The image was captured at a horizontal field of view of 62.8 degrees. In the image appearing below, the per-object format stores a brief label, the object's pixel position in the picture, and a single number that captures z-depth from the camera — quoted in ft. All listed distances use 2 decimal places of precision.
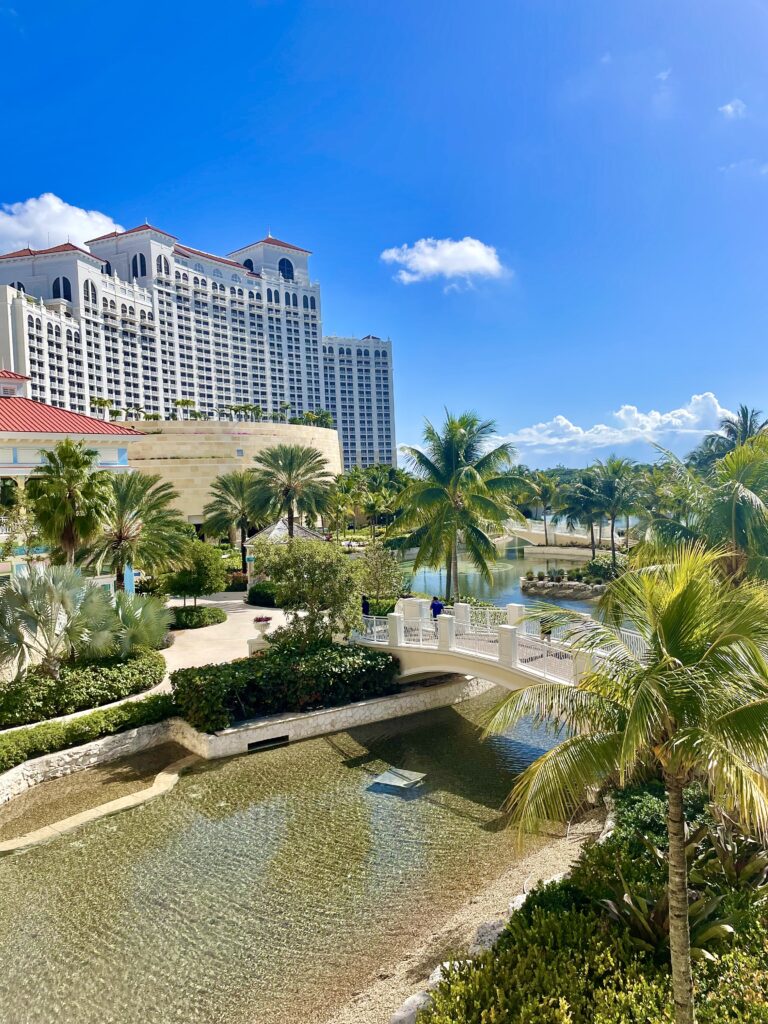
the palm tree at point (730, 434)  128.88
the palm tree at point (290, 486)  120.88
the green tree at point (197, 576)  86.74
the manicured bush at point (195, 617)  85.30
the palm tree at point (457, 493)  74.28
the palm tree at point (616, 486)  150.82
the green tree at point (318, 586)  58.29
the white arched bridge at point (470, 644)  46.85
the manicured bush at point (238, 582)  116.47
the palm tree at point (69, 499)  60.18
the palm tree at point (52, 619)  48.78
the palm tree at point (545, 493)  229.25
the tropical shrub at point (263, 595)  100.05
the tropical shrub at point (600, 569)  133.31
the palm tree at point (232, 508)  122.14
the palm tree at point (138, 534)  75.72
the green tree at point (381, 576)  76.95
